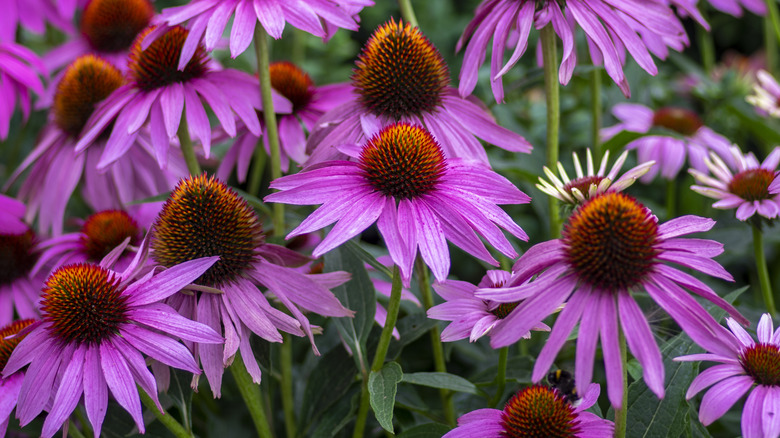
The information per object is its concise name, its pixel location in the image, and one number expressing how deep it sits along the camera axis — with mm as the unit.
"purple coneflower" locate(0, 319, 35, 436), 741
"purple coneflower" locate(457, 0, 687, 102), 771
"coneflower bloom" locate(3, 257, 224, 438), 727
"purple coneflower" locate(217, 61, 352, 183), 851
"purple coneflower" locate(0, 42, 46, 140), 913
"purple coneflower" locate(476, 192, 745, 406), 690
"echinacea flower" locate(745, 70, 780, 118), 907
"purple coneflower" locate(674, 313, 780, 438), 716
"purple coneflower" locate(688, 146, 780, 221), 788
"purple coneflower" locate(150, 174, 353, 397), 747
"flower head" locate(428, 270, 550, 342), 736
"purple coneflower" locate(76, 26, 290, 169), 811
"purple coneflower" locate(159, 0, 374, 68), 780
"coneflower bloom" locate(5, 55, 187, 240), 876
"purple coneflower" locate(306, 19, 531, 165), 789
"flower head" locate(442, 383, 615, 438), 718
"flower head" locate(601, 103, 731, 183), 943
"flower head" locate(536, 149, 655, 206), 737
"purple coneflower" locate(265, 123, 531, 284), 724
